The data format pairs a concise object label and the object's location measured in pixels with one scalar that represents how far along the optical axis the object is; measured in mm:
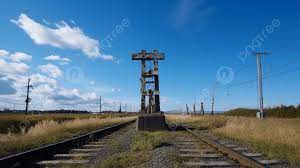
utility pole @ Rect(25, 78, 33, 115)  75750
